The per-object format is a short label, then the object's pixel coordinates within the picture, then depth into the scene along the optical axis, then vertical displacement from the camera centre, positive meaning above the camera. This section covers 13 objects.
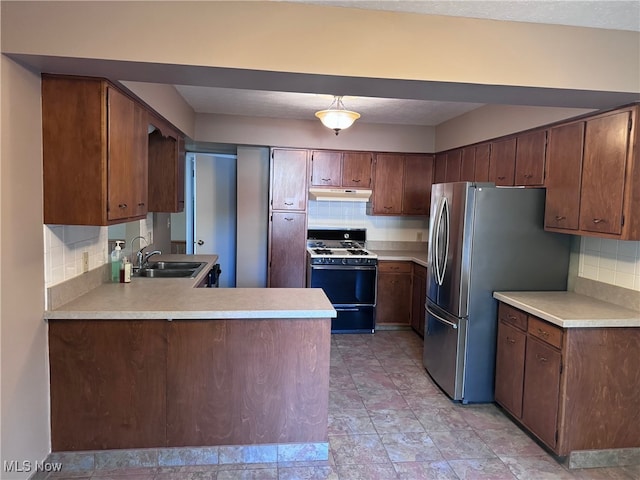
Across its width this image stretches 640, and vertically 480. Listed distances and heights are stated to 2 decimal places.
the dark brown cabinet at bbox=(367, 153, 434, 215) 5.11 +0.39
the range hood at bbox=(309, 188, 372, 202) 4.92 +0.23
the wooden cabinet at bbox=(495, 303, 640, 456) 2.43 -0.99
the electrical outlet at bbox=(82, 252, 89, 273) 2.62 -0.35
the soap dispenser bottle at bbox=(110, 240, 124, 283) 2.94 -0.39
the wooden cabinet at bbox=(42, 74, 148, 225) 2.13 +0.30
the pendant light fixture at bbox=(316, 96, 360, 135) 3.39 +0.79
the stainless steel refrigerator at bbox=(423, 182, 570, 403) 3.04 -0.34
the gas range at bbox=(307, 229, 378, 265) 4.73 -0.42
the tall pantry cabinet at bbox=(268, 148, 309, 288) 4.95 -0.06
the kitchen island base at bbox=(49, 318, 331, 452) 2.28 -0.97
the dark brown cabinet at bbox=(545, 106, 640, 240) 2.39 +0.28
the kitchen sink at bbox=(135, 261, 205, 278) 3.54 -0.53
